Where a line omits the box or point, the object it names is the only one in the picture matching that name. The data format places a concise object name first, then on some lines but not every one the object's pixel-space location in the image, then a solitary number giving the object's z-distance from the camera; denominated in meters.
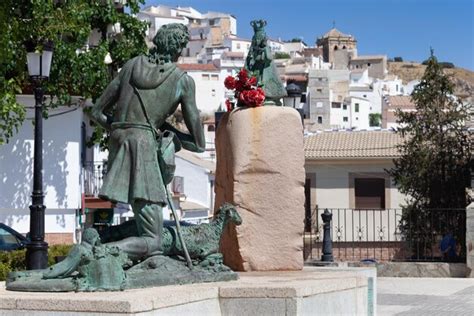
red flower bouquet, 11.17
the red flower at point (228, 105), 11.55
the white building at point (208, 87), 135.88
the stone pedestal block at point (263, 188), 11.06
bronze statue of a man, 8.54
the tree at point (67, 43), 19.33
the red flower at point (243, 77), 11.37
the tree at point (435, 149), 25.34
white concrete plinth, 7.13
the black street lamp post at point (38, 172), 14.48
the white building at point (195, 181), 53.12
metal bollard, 17.55
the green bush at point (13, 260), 15.28
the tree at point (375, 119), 134.64
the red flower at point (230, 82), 11.36
